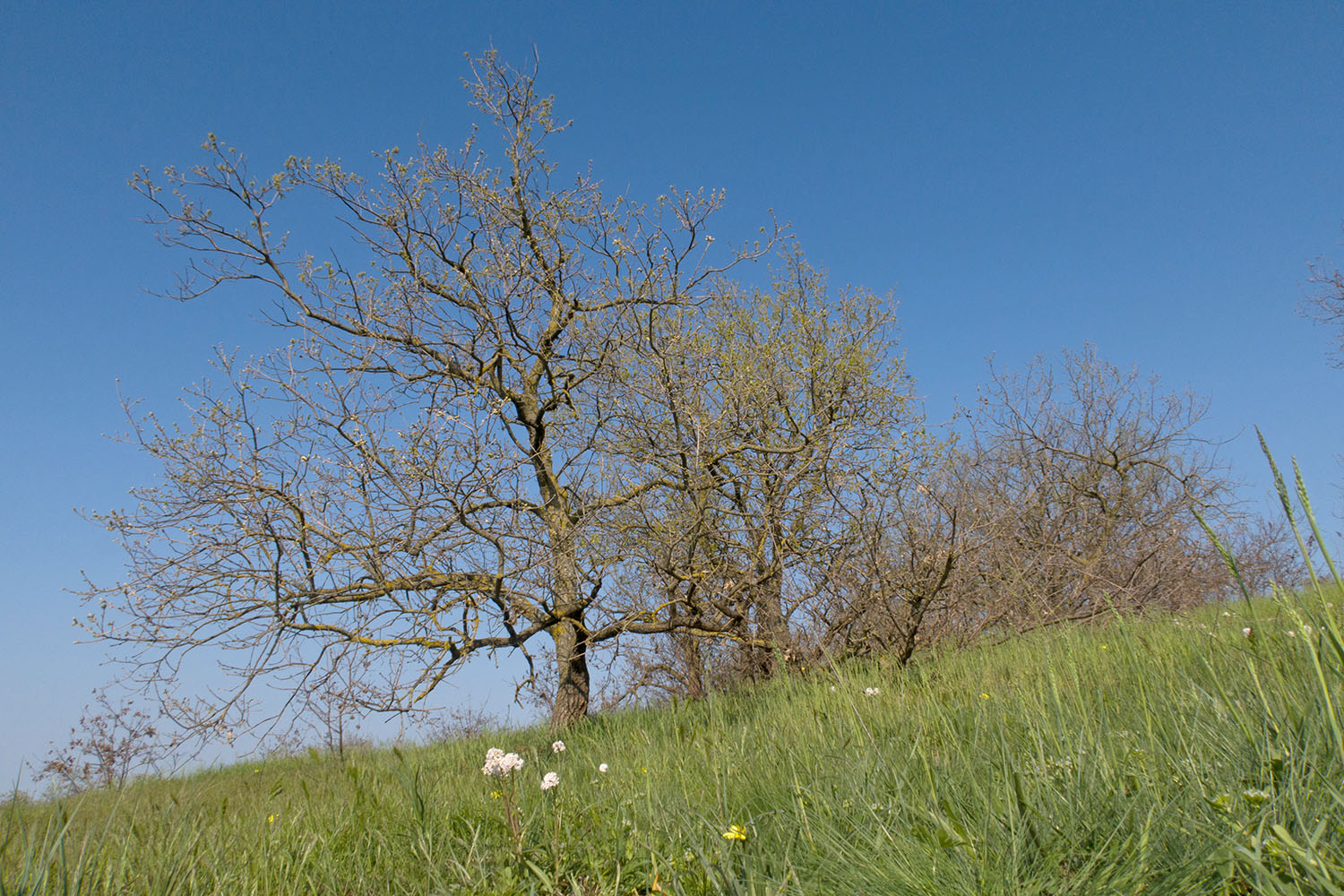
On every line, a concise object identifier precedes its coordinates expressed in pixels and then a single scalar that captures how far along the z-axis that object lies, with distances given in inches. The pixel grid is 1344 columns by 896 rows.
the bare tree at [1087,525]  344.8
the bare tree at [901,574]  284.5
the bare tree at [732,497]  315.9
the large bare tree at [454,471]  269.3
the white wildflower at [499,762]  106.7
